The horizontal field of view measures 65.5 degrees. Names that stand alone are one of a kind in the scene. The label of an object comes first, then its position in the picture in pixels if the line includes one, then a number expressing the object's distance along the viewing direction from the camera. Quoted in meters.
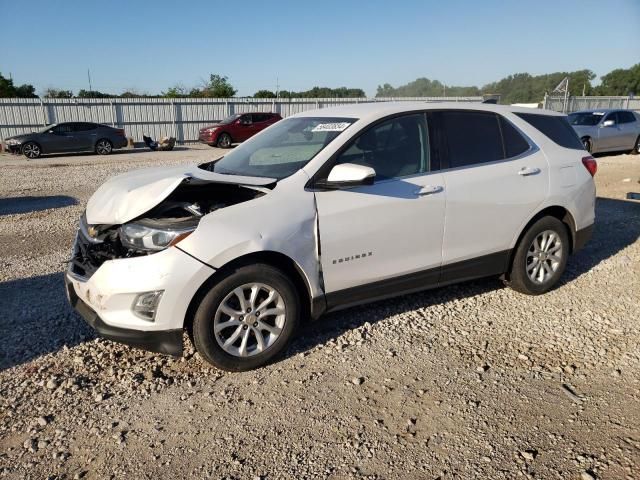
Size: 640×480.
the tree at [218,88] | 44.75
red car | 23.56
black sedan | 19.06
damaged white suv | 3.22
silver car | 15.72
